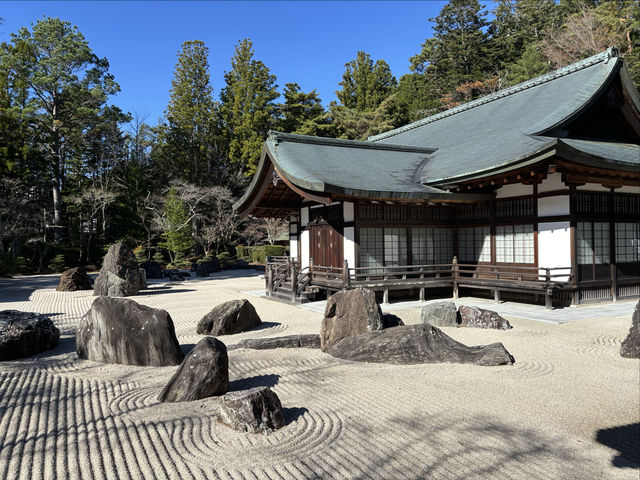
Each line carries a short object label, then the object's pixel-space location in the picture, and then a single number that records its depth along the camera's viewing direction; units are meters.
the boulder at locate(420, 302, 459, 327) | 9.42
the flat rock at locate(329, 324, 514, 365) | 6.53
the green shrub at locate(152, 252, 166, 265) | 31.38
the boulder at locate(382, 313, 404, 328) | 8.15
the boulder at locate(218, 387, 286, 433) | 4.23
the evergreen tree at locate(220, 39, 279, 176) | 37.00
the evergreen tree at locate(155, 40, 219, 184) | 36.91
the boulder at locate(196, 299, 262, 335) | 9.23
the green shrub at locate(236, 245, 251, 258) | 34.66
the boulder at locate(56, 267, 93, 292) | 17.67
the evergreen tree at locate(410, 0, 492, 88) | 38.25
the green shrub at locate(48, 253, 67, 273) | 27.51
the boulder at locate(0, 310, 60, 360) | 7.18
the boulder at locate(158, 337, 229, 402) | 5.04
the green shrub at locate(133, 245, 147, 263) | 30.63
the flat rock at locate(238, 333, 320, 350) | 7.69
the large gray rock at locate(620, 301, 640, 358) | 6.66
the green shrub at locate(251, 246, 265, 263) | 32.75
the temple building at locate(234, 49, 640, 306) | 11.65
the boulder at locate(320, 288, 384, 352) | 7.63
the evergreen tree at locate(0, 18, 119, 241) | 29.66
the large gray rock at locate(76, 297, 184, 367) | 6.64
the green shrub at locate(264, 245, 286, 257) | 32.38
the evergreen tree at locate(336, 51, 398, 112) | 41.03
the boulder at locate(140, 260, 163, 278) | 22.77
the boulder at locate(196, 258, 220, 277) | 25.22
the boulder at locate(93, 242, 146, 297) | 15.97
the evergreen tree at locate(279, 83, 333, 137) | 40.03
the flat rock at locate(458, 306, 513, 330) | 9.02
